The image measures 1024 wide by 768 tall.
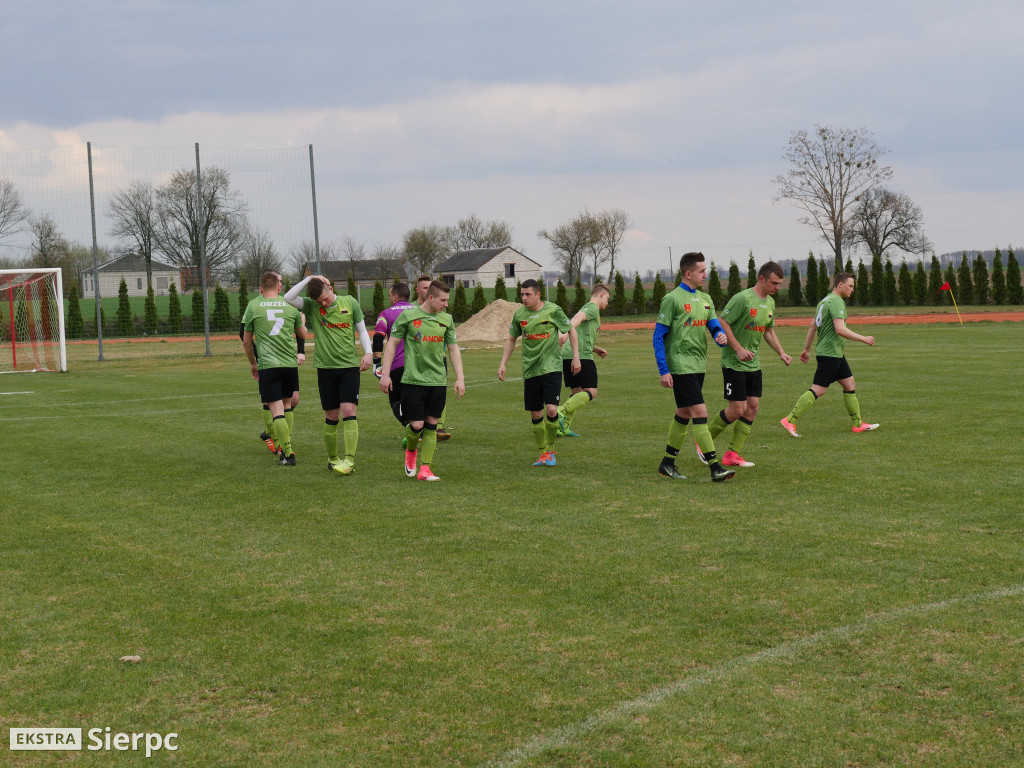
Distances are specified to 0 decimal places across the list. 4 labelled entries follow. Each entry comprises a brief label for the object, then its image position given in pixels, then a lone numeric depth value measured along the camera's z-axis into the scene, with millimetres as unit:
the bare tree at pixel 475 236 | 110000
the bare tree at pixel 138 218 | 36938
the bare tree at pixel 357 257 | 106812
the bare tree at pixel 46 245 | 35969
